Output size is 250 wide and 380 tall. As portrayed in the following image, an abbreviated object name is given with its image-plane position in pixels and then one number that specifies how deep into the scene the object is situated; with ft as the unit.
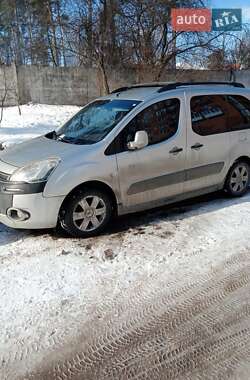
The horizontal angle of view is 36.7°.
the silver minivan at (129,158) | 13.37
